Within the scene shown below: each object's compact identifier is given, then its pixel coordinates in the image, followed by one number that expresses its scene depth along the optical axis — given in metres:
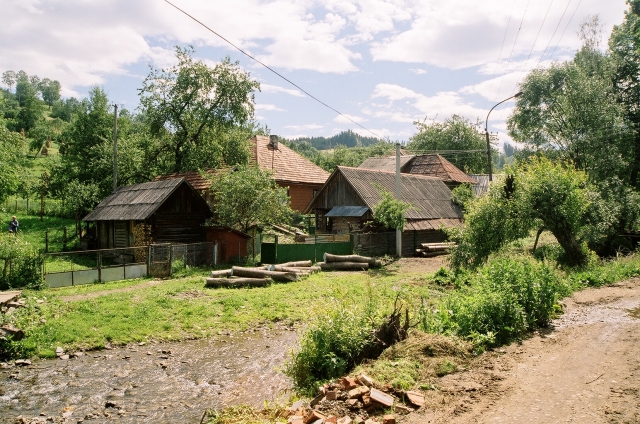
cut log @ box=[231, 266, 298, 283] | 17.61
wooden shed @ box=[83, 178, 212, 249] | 22.30
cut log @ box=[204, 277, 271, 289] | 16.72
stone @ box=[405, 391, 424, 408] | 6.49
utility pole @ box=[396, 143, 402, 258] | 25.53
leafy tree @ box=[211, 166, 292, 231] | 22.09
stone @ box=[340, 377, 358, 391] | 6.80
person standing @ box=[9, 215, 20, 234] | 25.72
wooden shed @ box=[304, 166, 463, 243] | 28.20
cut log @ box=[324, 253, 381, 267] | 21.91
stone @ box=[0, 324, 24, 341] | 10.59
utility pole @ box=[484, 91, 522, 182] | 26.40
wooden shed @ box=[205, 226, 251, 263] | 21.84
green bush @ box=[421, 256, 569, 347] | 9.38
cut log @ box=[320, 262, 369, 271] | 21.69
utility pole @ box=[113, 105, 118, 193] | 26.39
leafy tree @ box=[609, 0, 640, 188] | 31.27
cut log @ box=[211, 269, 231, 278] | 17.50
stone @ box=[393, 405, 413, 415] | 6.34
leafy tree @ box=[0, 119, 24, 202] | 25.67
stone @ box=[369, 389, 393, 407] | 6.39
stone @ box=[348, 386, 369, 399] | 6.56
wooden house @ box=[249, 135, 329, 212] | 35.06
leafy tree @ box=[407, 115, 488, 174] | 63.00
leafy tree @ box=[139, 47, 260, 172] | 30.92
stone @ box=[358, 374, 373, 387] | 6.87
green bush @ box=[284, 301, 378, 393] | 8.01
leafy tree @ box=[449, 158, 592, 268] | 17.58
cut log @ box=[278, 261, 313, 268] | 20.57
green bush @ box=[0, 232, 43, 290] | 15.06
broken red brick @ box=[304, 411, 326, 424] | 5.91
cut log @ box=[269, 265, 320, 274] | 18.88
